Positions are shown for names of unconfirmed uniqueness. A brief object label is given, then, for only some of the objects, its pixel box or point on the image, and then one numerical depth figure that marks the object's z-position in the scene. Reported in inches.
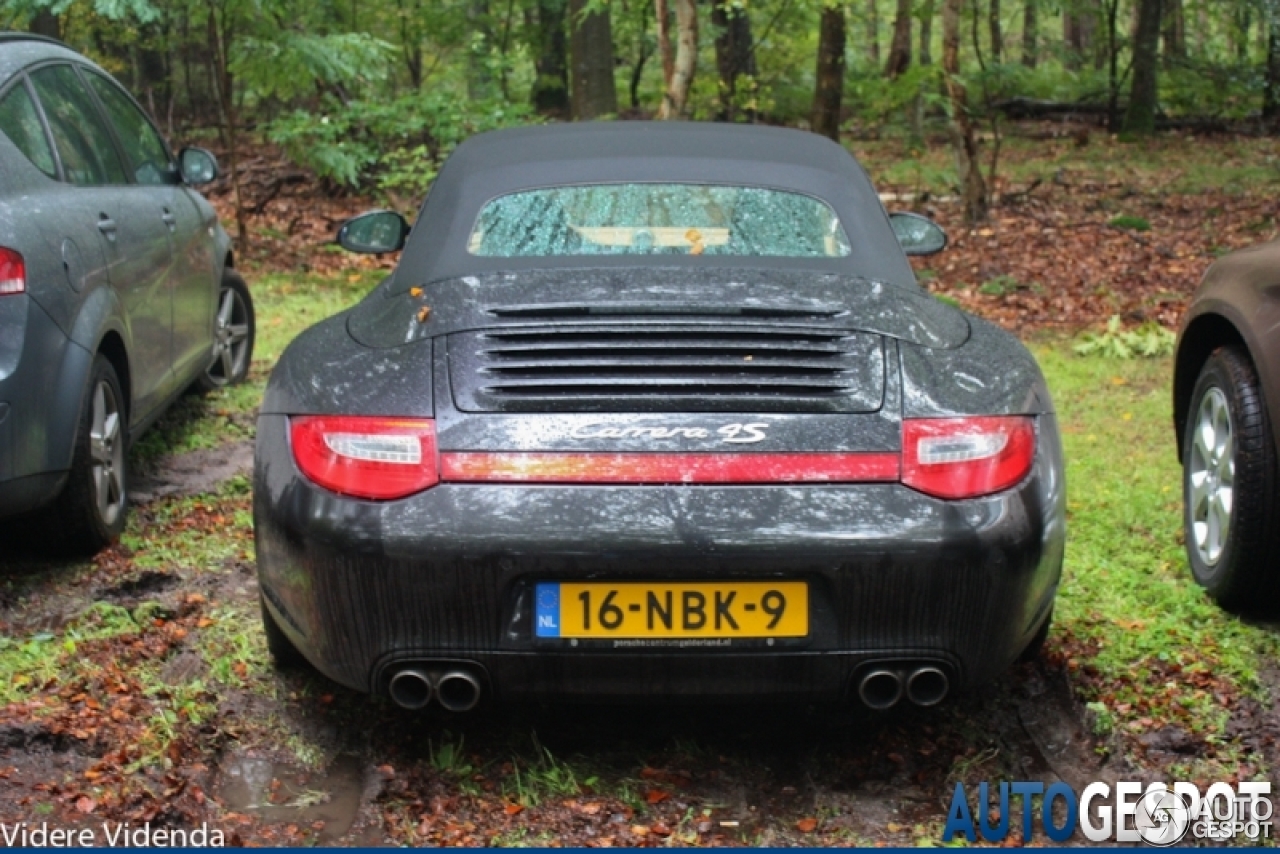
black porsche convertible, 117.9
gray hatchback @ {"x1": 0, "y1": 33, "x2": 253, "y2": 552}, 173.0
